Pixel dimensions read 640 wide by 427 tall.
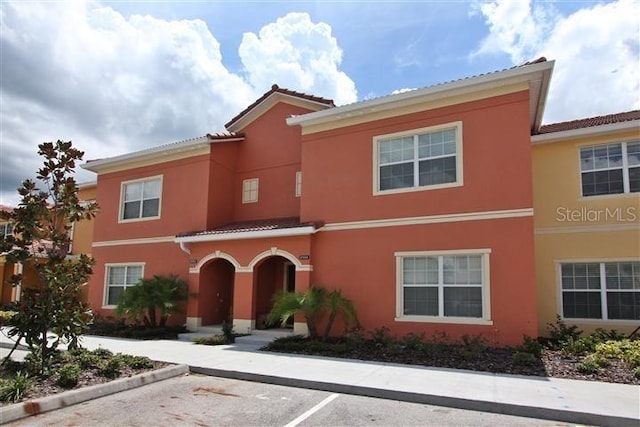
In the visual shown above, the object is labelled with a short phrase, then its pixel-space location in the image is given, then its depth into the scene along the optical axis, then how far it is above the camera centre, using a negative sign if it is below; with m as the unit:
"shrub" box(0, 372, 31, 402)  6.49 -1.80
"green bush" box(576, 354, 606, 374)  8.66 -1.65
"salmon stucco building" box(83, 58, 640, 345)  11.13 +1.91
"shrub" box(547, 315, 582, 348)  11.60 -1.41
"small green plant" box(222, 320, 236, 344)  12.73 -1.75
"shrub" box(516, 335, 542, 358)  9.84 -1.50
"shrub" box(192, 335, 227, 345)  12.48 -1.92
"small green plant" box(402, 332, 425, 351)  10.62 -1.58
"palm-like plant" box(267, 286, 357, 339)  11.69 -0.83
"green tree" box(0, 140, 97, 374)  8.16 +0.09
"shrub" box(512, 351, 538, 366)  9.23 -1.64
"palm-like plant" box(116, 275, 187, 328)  14.62 -0.94
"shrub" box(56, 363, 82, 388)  7.37 -1.79
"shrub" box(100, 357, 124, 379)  8.06 -1.80
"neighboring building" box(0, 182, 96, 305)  22.53 +1.36
